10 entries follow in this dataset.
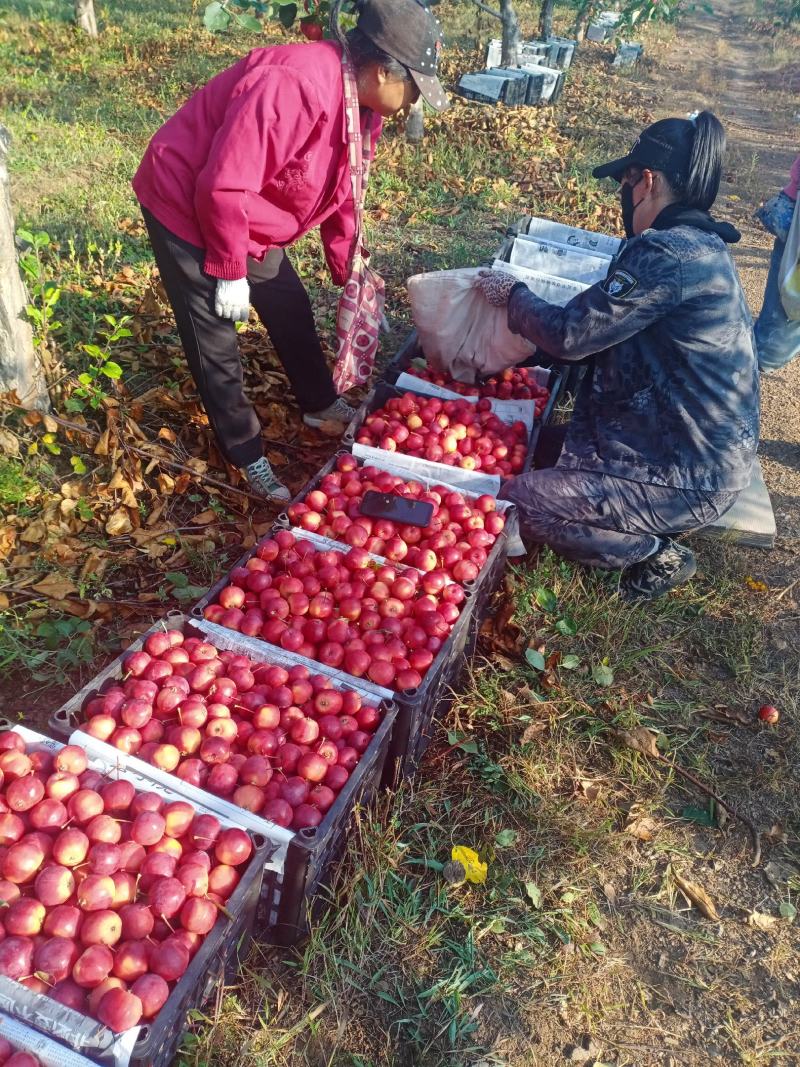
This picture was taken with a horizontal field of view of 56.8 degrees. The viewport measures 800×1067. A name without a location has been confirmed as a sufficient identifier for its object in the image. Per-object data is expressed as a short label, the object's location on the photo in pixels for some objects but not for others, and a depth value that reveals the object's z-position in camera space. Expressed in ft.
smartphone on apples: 10.34
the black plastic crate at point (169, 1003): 5.10
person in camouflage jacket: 10.54
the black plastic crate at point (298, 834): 6.68
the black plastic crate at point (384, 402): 12.32
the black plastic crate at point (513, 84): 34.78
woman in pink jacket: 9.36
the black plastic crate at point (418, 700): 8.15
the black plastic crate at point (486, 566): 10.19
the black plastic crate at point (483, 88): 34.58
